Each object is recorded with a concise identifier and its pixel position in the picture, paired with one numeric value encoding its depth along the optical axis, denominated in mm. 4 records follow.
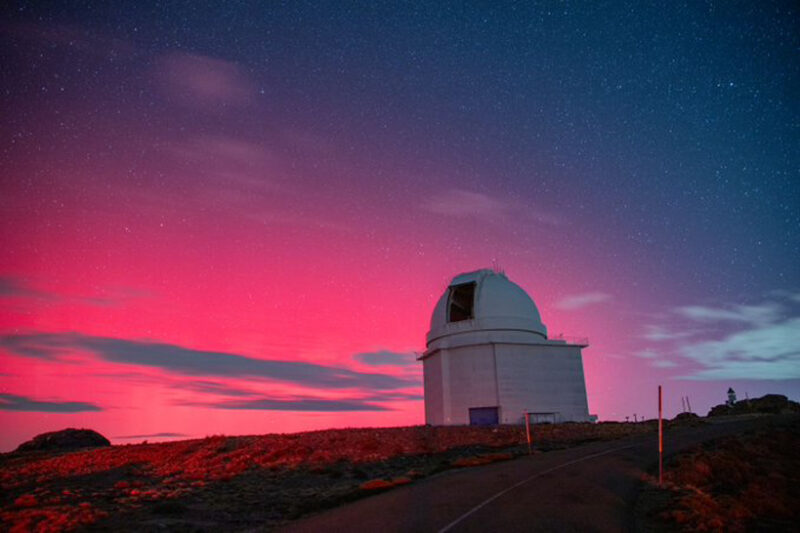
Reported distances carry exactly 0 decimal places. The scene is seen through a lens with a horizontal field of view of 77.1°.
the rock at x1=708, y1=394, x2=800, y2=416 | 53462
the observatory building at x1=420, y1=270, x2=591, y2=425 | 36000
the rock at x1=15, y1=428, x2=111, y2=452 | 34812
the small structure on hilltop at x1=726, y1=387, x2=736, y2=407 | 63969
